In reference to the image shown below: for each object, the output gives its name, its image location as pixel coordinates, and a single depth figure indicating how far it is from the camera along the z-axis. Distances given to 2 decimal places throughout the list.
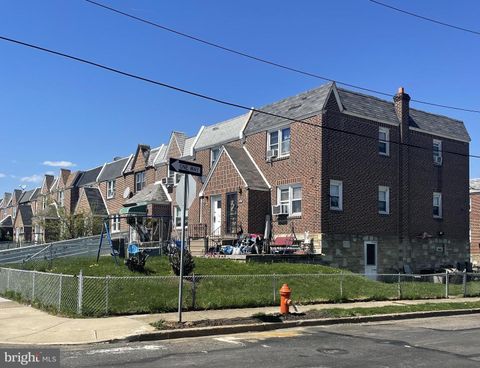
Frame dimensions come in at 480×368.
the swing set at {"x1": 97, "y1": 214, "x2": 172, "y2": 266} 26.25
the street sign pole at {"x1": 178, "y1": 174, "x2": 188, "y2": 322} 11.77
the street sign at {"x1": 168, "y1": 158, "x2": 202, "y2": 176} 11.86
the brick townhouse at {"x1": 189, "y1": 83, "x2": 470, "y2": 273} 25.89
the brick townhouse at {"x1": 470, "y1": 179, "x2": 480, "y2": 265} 42.94
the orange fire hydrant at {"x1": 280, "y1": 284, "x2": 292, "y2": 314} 13.27
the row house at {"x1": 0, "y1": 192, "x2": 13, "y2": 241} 70.94
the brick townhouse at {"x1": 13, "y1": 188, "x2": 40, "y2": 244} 62.91
